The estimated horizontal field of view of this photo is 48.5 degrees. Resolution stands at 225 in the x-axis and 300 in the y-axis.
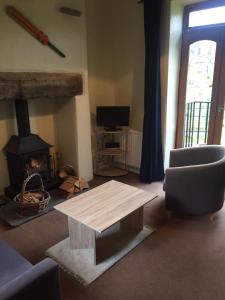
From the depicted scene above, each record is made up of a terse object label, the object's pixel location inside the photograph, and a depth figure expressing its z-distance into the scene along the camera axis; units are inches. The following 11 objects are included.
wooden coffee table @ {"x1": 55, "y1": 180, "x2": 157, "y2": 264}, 79.9
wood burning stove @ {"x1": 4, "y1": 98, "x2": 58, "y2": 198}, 120.6
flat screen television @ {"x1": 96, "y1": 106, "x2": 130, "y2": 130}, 151.6
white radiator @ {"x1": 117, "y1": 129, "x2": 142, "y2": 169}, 155.9
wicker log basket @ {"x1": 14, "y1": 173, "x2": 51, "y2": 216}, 109.9
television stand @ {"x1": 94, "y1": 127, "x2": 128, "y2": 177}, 156.6
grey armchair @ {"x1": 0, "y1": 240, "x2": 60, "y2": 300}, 47.0
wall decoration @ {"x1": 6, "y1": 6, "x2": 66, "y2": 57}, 107.2
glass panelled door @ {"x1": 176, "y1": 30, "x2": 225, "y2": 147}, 132.1
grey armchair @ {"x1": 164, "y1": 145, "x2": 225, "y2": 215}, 99.9
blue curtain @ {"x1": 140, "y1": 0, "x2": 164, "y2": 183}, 128.8
